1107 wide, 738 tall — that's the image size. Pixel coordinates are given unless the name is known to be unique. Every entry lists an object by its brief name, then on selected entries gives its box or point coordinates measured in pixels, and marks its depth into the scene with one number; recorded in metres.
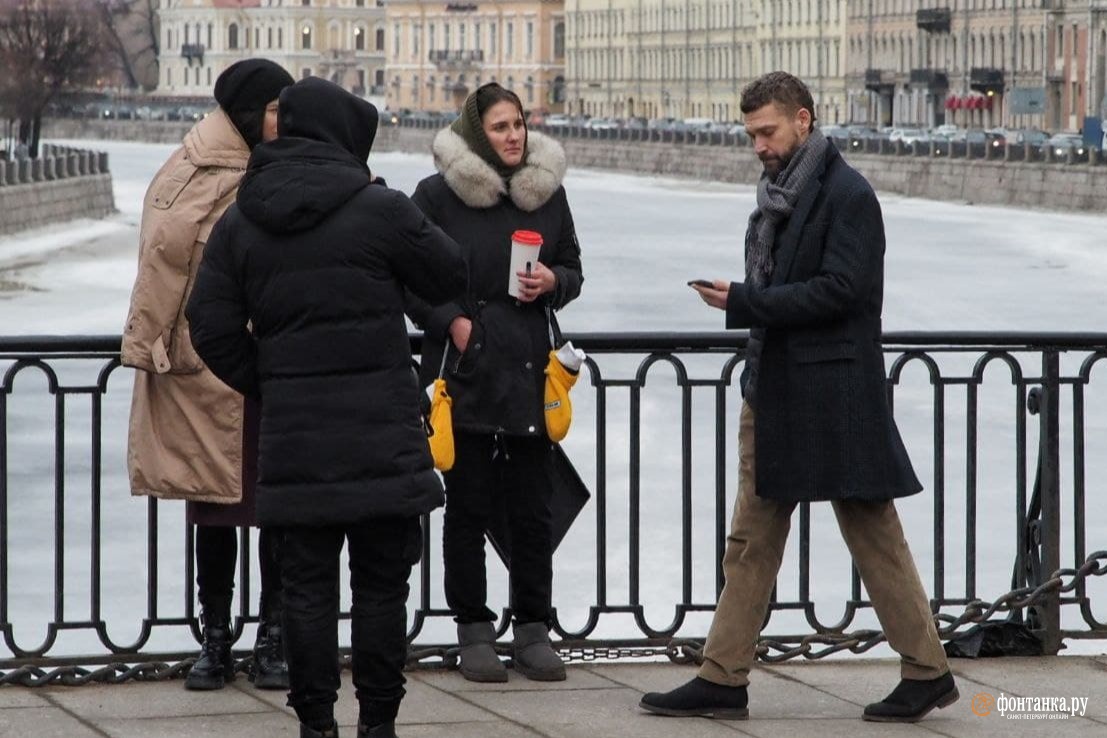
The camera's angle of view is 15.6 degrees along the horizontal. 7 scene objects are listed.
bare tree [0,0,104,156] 116.34
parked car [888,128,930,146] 102.03
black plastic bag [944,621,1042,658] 9.43
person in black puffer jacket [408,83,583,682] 8.77
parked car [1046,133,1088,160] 81.40
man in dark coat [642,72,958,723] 8.02
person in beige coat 8.39
